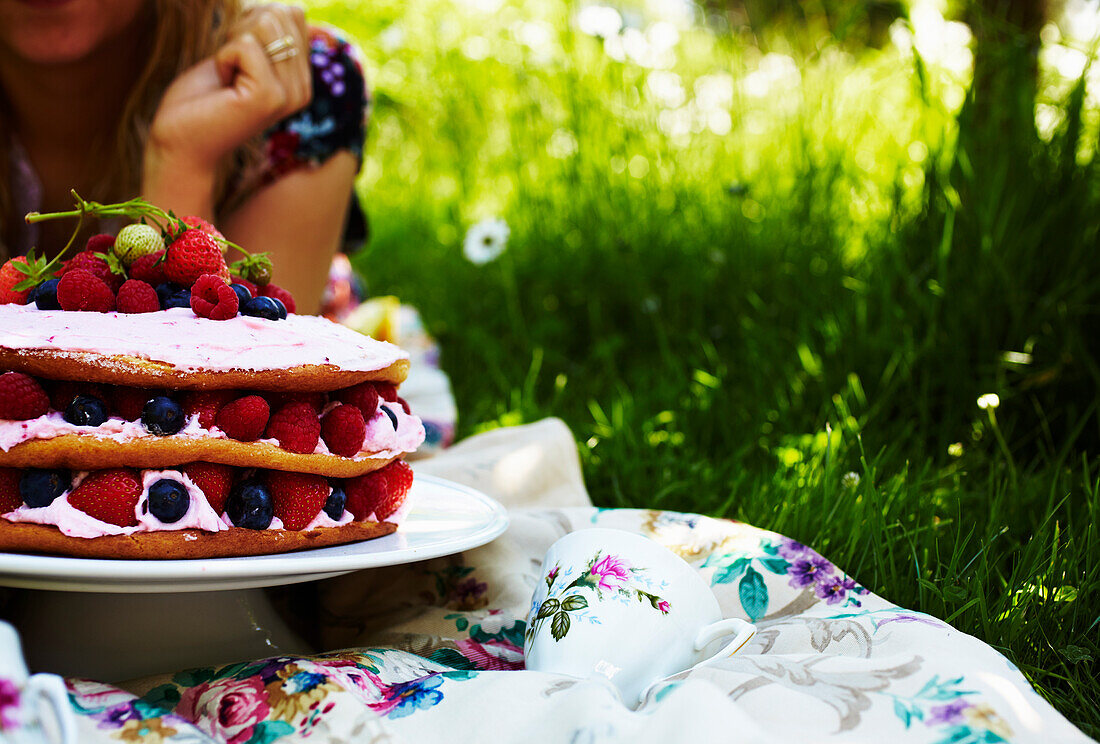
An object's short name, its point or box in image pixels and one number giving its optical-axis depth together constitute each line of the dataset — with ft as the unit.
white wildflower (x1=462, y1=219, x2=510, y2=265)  5.42
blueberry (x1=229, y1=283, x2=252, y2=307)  2.72
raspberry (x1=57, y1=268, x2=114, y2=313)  2.62
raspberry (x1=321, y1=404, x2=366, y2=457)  2.69
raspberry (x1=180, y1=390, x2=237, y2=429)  2.58
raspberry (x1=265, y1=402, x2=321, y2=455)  2.62
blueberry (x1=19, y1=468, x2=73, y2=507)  2.49
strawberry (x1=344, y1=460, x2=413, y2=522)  2.74
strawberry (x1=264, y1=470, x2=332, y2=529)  2.63
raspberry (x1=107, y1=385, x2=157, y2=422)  2.56
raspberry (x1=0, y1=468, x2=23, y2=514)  2.50
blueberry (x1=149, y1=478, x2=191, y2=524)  2.53
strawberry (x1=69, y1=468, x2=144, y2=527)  2.51
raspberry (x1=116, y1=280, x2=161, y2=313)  2.64
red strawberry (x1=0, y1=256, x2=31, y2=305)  2.72
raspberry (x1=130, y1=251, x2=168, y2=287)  2.69
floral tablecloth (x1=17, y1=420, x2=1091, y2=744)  2.33
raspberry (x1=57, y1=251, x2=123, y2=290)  2.66
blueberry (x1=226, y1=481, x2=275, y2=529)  2.59
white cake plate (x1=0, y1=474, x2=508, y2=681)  2.46
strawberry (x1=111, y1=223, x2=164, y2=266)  2.68
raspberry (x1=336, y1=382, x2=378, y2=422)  2.76
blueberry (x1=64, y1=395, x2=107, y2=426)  2.52
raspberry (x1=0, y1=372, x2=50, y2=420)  2.49
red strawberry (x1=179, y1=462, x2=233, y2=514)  2.58
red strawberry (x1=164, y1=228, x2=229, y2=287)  2.69
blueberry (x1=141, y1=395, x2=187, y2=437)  2.53
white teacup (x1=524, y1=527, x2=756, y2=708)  2.51
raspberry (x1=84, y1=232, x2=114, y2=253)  2.74
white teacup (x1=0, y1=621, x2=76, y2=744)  2.16
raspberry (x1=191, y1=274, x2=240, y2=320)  2.64
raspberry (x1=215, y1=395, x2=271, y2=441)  2.57
